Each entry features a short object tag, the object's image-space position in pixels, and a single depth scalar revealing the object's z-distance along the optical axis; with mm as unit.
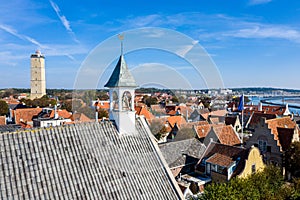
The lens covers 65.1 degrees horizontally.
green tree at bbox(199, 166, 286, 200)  16828
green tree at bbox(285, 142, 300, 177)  33562
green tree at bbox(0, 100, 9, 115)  87844
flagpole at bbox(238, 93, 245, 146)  41781
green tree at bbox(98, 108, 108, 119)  37919
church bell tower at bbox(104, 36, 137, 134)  14336
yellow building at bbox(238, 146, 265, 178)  28527
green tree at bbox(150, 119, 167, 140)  44844
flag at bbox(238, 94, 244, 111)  41781
